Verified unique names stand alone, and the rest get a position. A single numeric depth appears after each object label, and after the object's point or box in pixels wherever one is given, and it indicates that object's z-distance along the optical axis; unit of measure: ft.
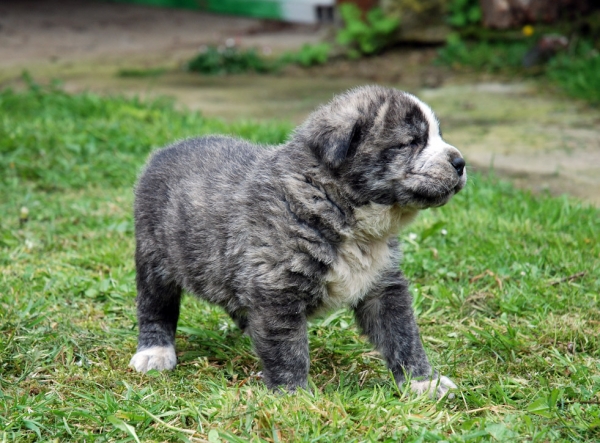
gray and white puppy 11.91
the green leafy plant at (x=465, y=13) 35.81
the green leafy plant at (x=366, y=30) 37.65
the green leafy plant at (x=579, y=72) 29.04
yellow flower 33.94
